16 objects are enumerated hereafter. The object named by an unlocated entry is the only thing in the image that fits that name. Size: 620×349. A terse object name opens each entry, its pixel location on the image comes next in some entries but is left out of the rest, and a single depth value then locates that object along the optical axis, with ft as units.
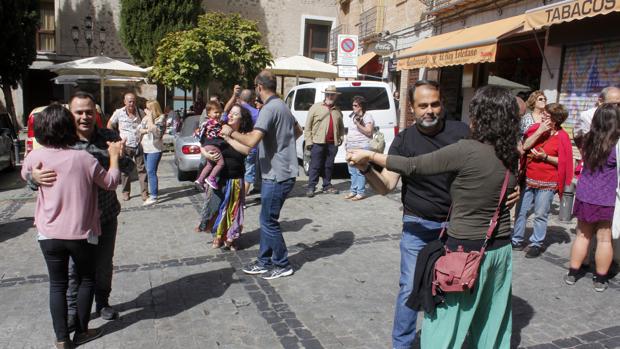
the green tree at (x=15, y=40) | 58.70
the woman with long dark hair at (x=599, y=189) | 14.35
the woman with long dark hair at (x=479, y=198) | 8.06
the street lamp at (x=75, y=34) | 71.46
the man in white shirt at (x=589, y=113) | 16.08
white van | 33.81
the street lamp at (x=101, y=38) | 73.51
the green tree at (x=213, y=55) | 47.67
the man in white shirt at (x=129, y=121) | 25.90
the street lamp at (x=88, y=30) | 69.97
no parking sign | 37.29
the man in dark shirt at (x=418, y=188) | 9.51
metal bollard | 22.24
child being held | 18.52
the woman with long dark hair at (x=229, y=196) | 18.45
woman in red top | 17.20
